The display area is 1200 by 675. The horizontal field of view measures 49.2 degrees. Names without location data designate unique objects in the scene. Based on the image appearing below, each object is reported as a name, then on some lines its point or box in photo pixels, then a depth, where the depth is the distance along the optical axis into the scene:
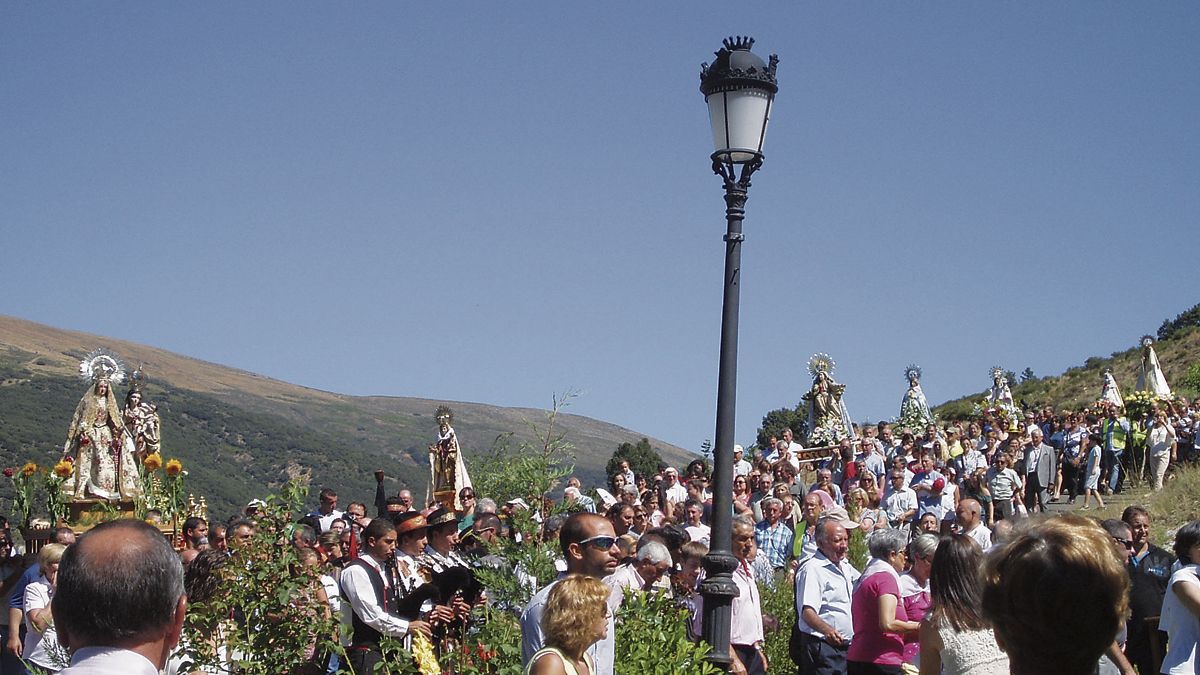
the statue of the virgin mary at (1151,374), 37.76
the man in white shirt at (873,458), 21.09
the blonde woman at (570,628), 4.94
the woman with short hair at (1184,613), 6.55
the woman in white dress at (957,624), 4.80
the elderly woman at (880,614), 7.06
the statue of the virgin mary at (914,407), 31.44
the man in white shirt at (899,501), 16.61
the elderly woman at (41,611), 9.37
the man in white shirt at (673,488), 18.14
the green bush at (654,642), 6.15
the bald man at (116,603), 2.90
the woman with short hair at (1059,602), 2.89
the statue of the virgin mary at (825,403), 32.94
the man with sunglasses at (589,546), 5.80
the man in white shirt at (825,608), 8.05
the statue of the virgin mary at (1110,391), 36.31
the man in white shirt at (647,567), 7.72
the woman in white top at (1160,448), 21.53
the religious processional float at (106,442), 19.14
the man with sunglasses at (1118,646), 6.46
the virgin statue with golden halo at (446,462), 21.92
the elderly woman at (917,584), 7.35
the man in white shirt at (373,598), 7.14
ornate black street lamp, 7.20
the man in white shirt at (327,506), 14.12
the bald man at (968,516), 9.92
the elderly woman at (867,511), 15.30
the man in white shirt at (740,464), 20.36
